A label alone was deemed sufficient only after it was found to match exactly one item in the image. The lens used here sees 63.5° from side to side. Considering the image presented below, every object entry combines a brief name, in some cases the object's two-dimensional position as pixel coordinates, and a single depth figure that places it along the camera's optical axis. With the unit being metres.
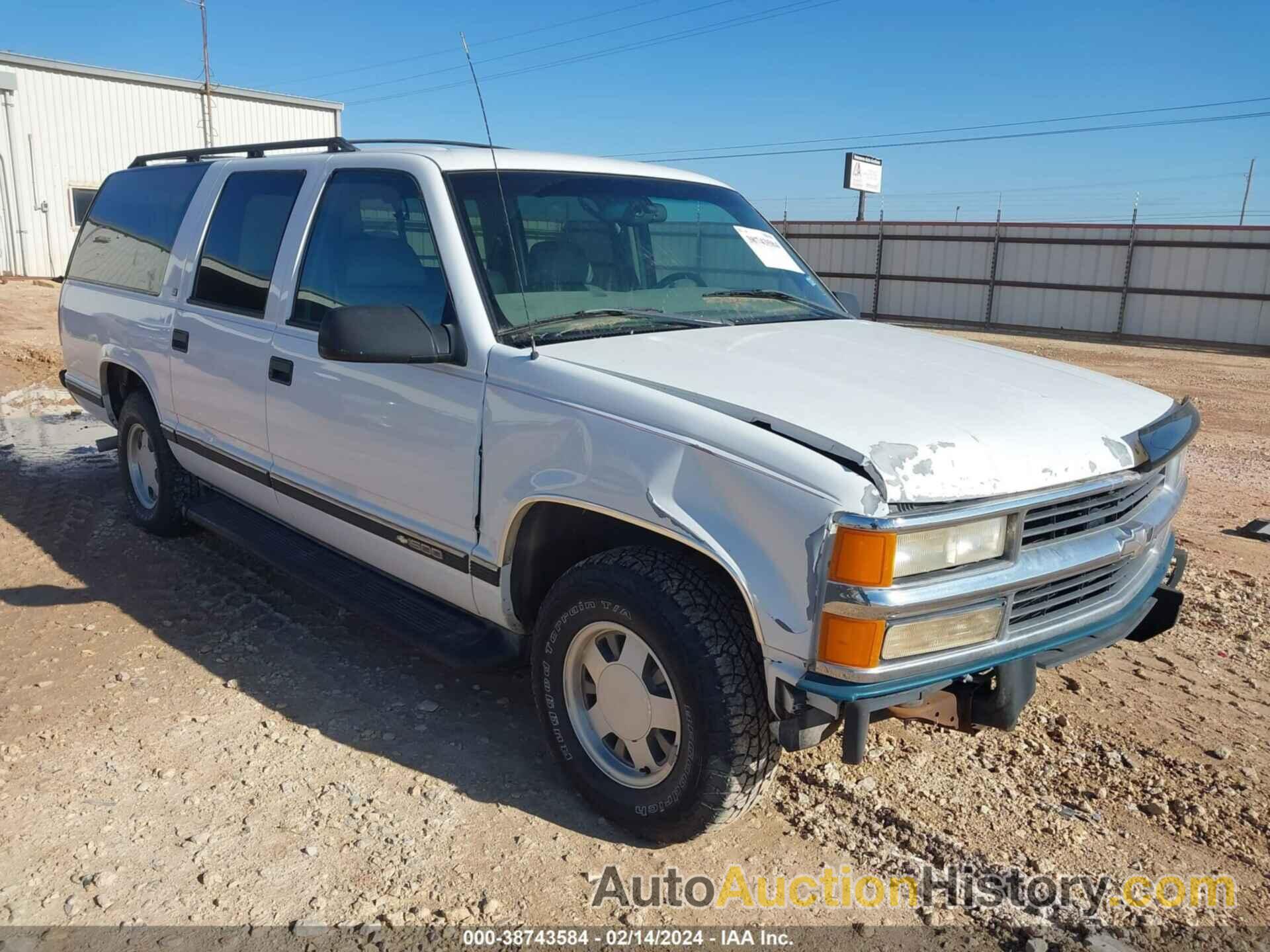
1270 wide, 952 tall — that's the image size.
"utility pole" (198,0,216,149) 30.22
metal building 25.84
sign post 28.50
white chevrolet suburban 2.57
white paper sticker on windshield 4.43
